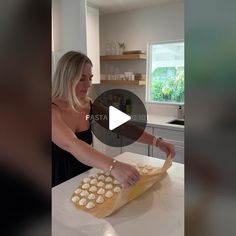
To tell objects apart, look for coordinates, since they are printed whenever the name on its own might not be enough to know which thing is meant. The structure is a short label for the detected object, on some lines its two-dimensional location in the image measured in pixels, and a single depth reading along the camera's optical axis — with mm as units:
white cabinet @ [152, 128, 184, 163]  1711
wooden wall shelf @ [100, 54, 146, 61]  2322
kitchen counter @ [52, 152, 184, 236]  598
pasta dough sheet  691
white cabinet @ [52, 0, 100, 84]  2068
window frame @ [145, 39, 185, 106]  2385
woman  796
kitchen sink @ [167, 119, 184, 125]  2134
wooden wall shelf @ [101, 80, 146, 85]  2381
